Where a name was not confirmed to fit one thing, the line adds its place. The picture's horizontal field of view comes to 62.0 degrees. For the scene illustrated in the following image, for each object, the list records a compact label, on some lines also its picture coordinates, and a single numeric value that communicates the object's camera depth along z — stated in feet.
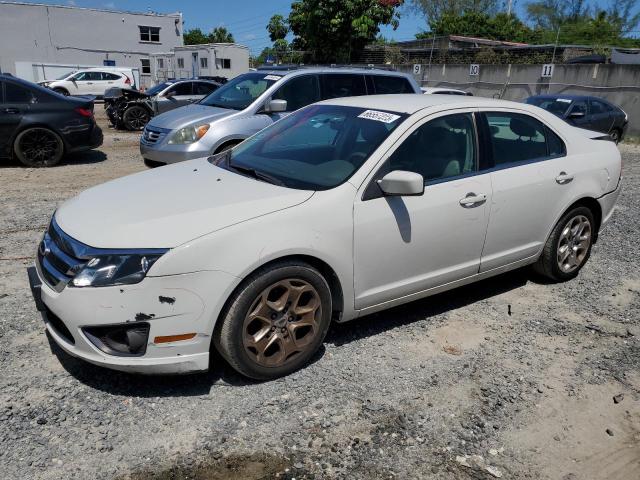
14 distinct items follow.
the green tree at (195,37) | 267.88
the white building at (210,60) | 116.37
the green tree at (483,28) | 143.64
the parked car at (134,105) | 48.96
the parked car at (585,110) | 43.70
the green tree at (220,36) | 287.14
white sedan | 9.06
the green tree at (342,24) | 87.04
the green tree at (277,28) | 120.26
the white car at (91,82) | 85.71
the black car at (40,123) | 29.17
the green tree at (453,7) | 189.37
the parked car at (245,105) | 24.29
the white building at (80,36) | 136.36
